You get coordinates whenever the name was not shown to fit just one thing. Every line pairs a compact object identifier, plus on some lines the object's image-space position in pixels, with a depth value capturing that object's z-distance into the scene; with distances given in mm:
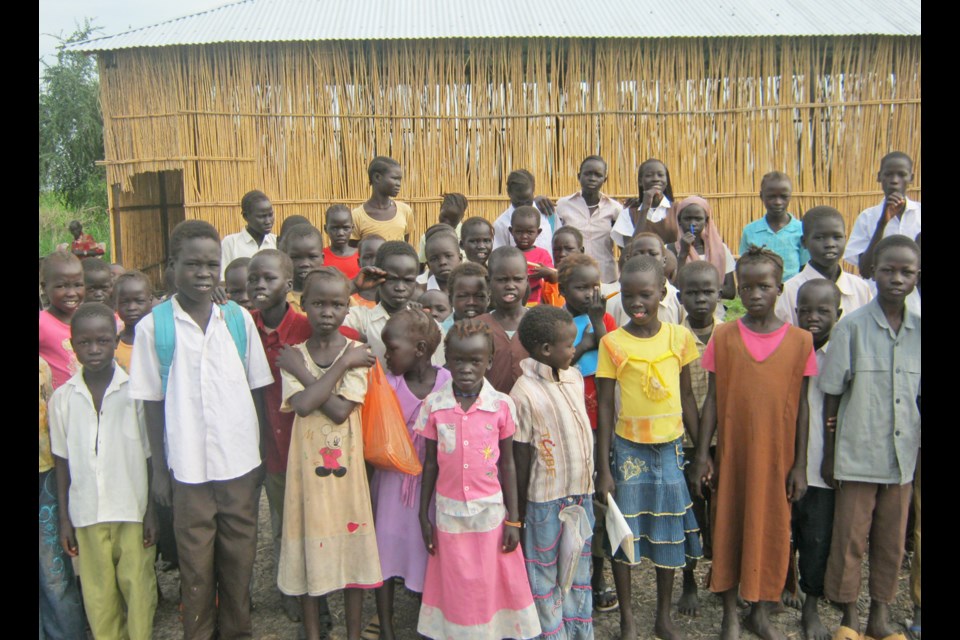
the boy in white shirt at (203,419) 2904
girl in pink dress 2811
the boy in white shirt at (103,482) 2990
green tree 17688
